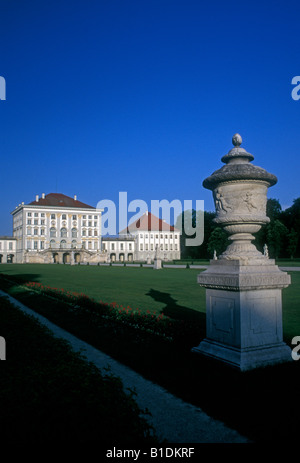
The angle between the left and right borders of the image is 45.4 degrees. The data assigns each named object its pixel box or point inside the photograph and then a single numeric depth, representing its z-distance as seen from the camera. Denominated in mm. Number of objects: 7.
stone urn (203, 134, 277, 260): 5641
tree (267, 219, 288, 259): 59188
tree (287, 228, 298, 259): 60500
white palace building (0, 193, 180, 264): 89869
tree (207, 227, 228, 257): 65375
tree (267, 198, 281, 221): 65838
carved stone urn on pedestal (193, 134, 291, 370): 5357
